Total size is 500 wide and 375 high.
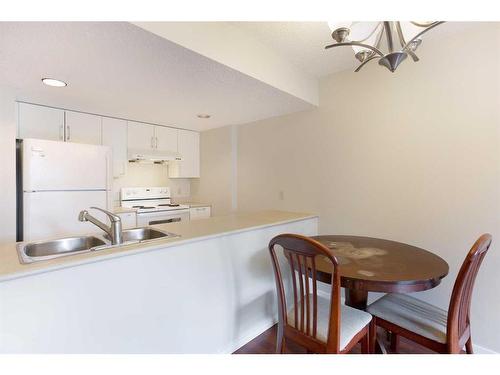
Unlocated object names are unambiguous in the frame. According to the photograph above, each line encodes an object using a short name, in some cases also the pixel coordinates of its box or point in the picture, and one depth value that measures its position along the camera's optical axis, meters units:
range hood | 3.13
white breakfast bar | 0.95
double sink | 1.29
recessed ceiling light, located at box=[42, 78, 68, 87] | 1.86
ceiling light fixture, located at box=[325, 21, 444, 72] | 1.08
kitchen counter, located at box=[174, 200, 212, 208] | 3.54
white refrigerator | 2.01
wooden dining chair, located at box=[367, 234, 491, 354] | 1.10
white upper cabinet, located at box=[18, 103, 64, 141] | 2.31
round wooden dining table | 1.15
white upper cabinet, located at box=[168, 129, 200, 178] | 3.65
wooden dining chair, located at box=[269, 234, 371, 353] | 1.12
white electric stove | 3.04
